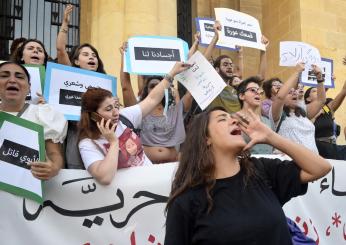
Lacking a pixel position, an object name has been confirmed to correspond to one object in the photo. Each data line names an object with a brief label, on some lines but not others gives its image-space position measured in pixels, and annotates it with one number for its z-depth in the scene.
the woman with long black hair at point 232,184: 2.19
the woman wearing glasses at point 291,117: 5.26
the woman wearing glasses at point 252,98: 4.91
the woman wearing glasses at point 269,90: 5.82
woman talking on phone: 3.44
